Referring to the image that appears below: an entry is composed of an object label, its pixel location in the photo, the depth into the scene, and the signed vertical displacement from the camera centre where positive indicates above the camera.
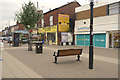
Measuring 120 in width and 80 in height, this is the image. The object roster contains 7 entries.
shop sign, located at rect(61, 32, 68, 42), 24.77 +0.50
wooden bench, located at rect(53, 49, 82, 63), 7.51 -0.91
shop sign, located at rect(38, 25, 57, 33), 26.28 +2.27
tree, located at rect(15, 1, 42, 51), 14.24 +2.69
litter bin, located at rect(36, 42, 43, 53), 12.18 -0.90
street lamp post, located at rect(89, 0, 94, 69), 6.11 -0.29
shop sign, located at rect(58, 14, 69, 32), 25.03 +3.47
